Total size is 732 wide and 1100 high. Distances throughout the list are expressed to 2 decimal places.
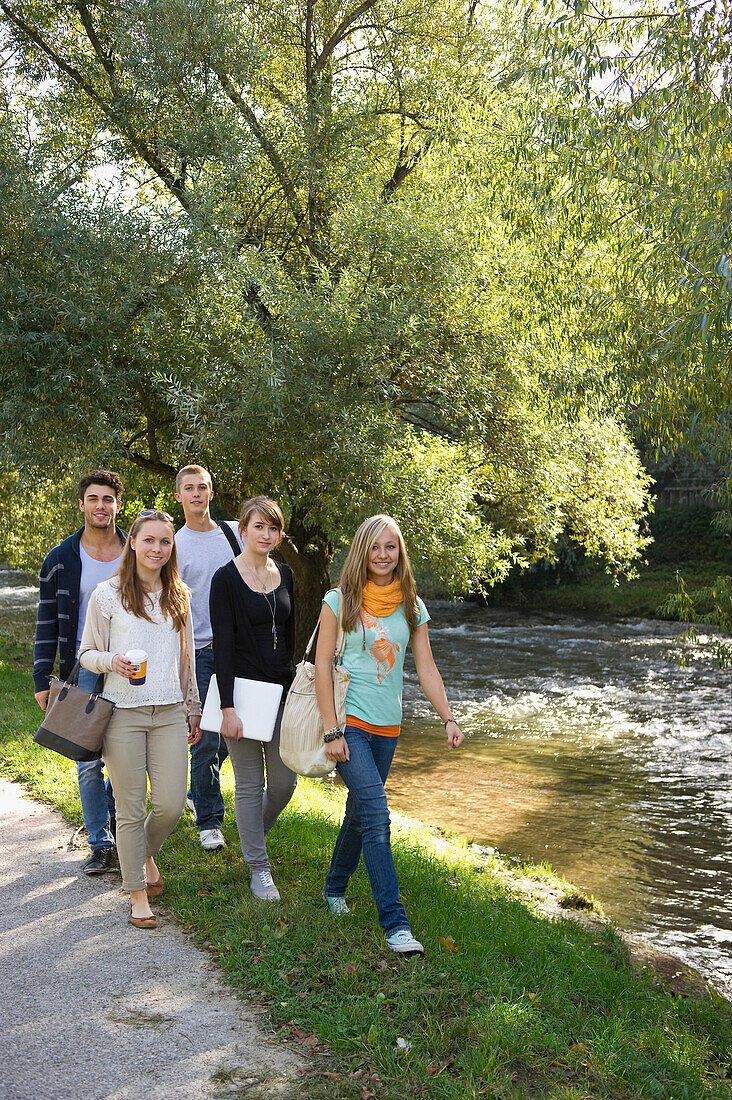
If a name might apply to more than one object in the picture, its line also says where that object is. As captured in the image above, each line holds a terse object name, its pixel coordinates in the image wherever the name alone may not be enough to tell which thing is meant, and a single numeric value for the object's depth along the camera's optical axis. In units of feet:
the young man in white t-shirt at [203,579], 18.86
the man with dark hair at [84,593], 17.40
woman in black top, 15.88
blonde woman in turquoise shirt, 14.05
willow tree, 33.94
